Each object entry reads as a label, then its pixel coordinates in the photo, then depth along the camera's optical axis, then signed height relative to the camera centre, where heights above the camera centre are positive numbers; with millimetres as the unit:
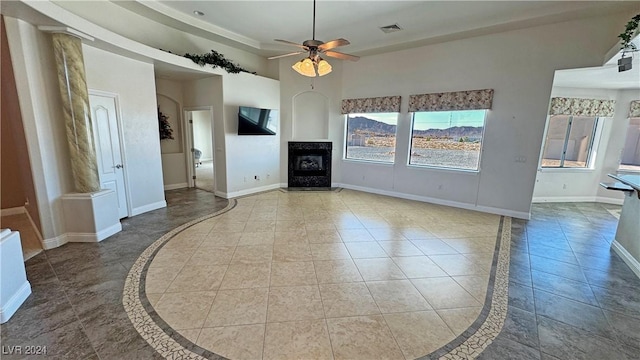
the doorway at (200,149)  6891 -432
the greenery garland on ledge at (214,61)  5229 +1547
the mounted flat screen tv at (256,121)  6093 +422
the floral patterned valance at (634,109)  5895 +879
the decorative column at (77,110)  3396 +320
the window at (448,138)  5613 +113
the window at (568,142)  6472 +124
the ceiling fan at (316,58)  3361 +1082
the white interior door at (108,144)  4141 -154
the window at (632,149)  6105 -10
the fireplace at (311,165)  7352 -705
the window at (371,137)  6727 +124
